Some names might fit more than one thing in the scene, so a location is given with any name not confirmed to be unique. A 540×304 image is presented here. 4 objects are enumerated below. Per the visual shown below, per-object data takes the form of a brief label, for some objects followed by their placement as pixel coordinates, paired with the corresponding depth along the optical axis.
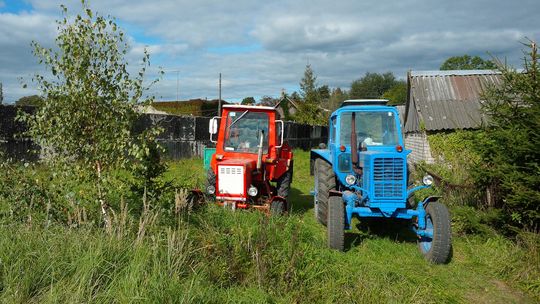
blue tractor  5.99
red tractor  7.32
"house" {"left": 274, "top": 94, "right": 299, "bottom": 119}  42.84
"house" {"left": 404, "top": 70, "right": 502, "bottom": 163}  15.38
